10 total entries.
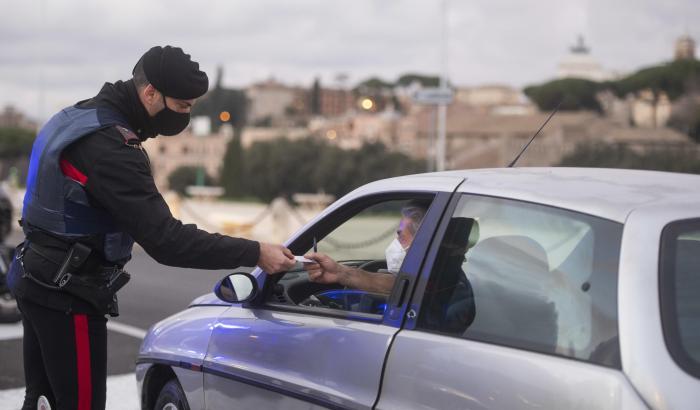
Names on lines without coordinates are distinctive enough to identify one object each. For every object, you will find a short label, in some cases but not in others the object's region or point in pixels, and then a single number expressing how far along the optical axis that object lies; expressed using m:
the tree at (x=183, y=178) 129.38
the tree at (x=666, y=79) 112.81
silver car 2.74
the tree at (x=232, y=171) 97.25
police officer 3.57
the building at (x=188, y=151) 165.25
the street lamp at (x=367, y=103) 29.96
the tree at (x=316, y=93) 179.00
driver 4.00
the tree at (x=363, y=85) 182.38
